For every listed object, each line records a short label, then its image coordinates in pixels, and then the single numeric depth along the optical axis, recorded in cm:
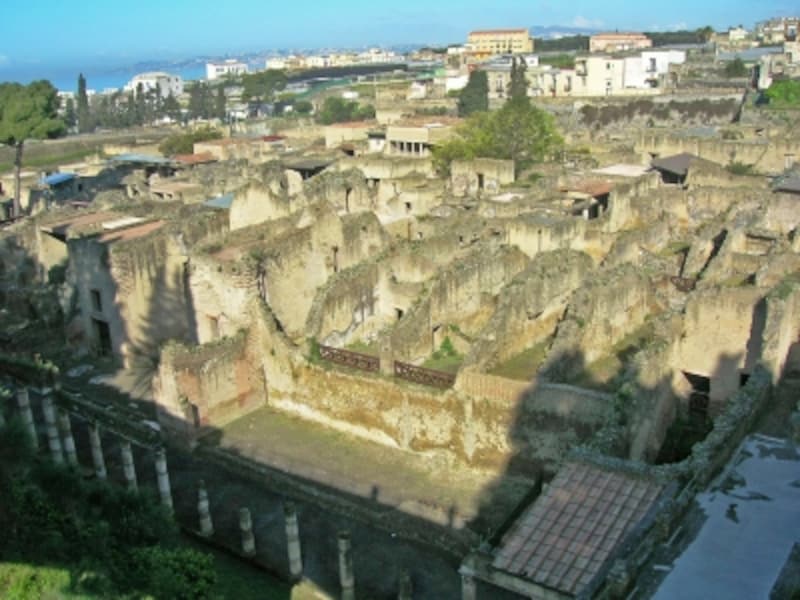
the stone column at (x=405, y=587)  1364
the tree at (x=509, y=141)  4588
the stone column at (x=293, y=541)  1495
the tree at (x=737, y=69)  8425
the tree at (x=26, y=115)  4262
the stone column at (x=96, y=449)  1880
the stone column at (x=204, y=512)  1653
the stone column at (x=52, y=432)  1945
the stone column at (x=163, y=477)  1720
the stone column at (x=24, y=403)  1990
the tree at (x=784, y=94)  6431
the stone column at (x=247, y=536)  1581
